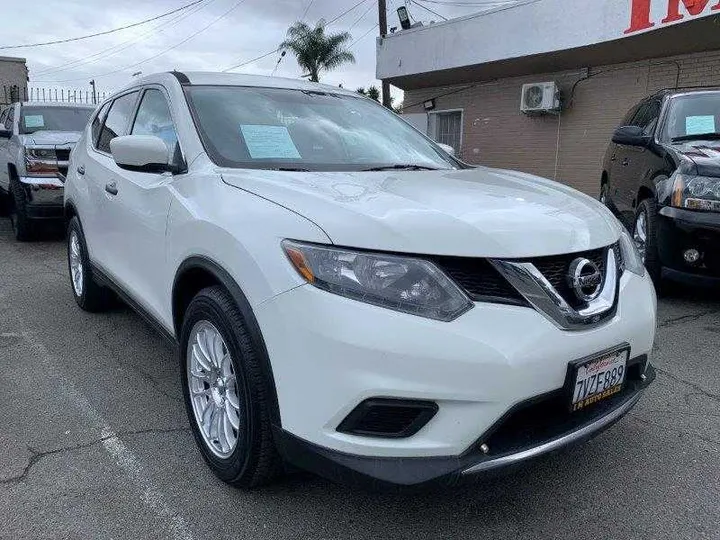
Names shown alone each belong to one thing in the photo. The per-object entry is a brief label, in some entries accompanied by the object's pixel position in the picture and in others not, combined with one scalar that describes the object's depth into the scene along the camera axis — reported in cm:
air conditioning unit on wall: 1242
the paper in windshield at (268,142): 288
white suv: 188
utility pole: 1914
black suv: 457
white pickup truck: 753
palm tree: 2789
